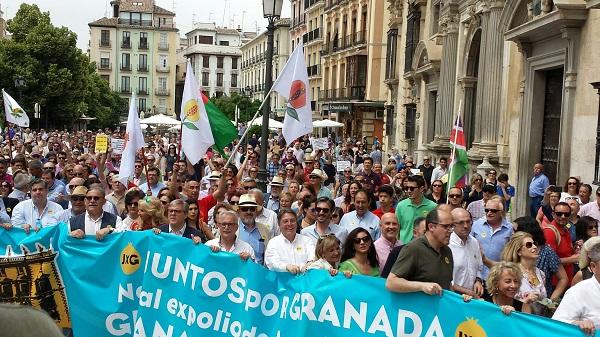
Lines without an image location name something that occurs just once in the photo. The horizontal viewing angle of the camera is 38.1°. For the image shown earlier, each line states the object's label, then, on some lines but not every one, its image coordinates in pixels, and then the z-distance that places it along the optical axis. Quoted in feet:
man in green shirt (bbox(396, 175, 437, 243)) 30.37
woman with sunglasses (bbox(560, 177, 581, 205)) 38.06
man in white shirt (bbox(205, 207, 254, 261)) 21.81
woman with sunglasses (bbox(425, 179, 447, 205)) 36.73
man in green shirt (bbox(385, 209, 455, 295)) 17.58
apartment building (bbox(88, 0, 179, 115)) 341.82
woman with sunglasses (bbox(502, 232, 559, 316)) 20.45
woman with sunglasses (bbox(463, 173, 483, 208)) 41.06
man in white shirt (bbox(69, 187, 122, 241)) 24.75
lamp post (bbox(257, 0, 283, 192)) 45.78
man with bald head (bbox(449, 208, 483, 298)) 22.34
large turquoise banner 17.24
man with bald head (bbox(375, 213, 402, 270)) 23.59
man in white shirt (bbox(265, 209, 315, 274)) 22.36
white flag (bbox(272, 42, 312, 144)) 40.32
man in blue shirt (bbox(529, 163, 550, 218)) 46.78
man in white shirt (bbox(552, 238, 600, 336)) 16.19
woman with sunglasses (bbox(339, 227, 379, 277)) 20.76
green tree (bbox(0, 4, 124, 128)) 173.47
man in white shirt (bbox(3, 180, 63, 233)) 27.63
